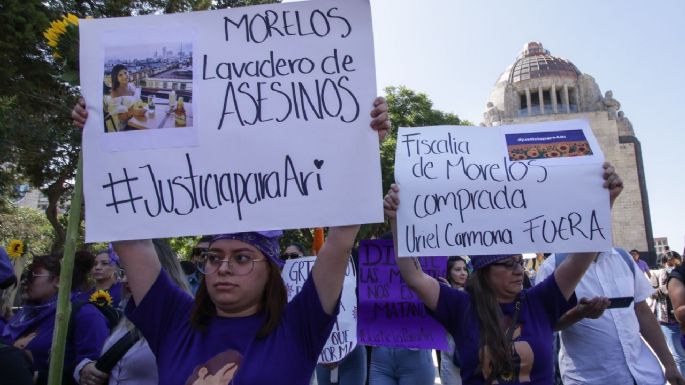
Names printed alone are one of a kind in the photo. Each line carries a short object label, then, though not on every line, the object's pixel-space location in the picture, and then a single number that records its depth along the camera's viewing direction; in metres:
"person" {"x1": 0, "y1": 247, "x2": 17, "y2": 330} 3.14
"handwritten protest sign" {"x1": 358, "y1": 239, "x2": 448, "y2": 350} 3.77
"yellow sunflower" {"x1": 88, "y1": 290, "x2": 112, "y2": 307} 3.65
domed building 44.91
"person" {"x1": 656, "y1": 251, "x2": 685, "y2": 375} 6.49
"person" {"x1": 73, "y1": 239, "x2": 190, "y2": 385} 2.91
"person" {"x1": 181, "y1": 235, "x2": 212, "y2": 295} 5.20
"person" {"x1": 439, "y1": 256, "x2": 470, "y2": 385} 5.42
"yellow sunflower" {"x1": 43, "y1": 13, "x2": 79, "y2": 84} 2.44
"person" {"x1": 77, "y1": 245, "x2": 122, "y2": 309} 4.96
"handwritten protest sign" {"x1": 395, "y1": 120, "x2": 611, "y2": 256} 2.78
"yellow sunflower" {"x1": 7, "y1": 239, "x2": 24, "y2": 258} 4.05
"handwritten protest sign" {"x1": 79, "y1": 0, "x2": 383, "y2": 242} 2.17
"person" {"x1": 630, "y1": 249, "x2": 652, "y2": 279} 12.17
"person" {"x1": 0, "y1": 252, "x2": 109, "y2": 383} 3.41
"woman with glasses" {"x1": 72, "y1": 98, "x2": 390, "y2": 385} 2.00
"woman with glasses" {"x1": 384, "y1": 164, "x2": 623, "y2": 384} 2.69
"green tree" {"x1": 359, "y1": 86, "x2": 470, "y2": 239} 26.98
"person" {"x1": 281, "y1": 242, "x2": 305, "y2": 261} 6.28
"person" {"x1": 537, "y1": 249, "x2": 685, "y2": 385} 3.40
